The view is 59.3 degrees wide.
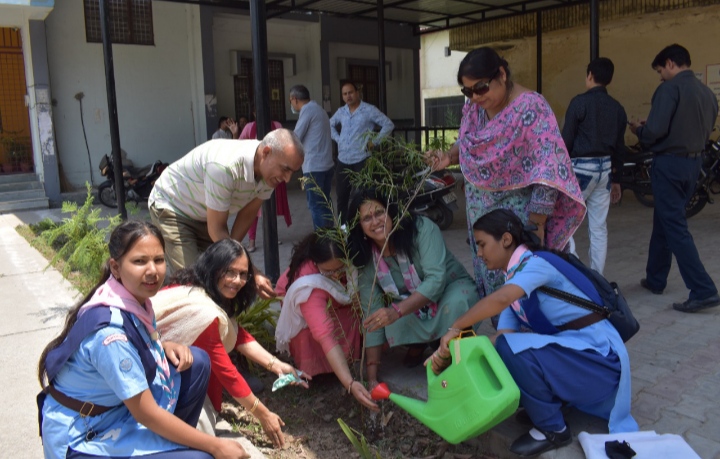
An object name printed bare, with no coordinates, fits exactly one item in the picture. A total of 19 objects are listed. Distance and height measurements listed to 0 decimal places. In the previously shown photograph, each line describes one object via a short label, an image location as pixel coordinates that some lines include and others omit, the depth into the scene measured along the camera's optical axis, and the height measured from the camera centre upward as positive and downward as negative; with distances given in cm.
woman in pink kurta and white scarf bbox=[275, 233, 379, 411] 301 -87
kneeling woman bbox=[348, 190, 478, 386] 303 -72
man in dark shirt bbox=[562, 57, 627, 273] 428 -9
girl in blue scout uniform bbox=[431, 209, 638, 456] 241 -89
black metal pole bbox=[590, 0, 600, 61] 559 +86
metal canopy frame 865 +195
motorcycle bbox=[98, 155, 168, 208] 1035 -67
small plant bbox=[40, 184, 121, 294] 482 -79
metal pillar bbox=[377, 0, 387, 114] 860 +119
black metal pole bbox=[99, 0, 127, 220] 632 +34
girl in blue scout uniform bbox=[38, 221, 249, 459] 192 -72
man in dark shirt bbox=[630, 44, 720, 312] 404 -17
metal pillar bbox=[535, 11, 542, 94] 1025 +134
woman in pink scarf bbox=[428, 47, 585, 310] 288 -13
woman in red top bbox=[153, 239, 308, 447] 263 -73
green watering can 225 -95
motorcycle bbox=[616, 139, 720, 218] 738 -70
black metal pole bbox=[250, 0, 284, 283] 412 +37
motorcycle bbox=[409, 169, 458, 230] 694 -76
